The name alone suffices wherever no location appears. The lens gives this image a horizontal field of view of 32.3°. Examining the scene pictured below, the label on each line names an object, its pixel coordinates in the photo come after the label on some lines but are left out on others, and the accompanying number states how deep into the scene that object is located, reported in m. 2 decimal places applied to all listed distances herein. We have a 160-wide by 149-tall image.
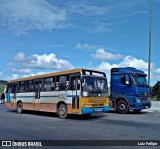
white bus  15.28
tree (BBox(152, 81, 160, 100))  32.97
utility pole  25.95
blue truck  18.58
